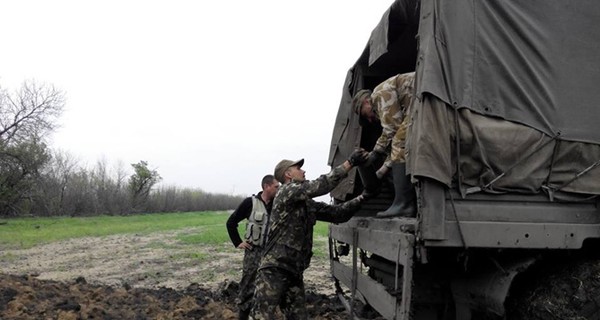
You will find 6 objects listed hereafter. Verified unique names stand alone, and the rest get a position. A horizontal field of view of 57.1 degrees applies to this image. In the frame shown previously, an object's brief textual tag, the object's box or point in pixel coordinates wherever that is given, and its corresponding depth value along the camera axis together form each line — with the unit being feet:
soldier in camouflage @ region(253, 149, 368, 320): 16.66
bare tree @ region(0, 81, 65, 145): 114.62
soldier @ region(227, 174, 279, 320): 20.90
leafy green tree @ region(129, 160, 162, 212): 177.92
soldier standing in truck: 14.80
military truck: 10.89
